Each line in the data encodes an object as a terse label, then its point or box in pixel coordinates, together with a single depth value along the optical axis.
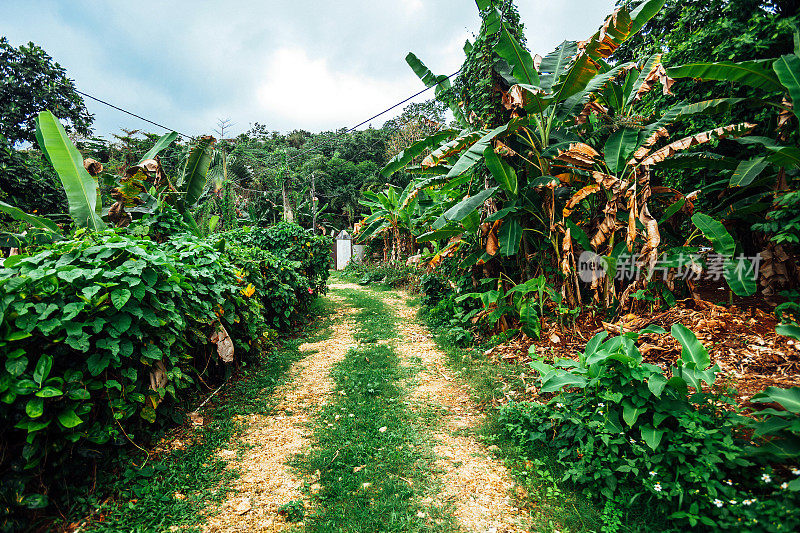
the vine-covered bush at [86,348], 1.98
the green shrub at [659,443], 1.77
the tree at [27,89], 10.28
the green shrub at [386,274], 10.97
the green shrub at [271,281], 4.72
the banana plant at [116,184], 3.76
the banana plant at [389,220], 11.33
